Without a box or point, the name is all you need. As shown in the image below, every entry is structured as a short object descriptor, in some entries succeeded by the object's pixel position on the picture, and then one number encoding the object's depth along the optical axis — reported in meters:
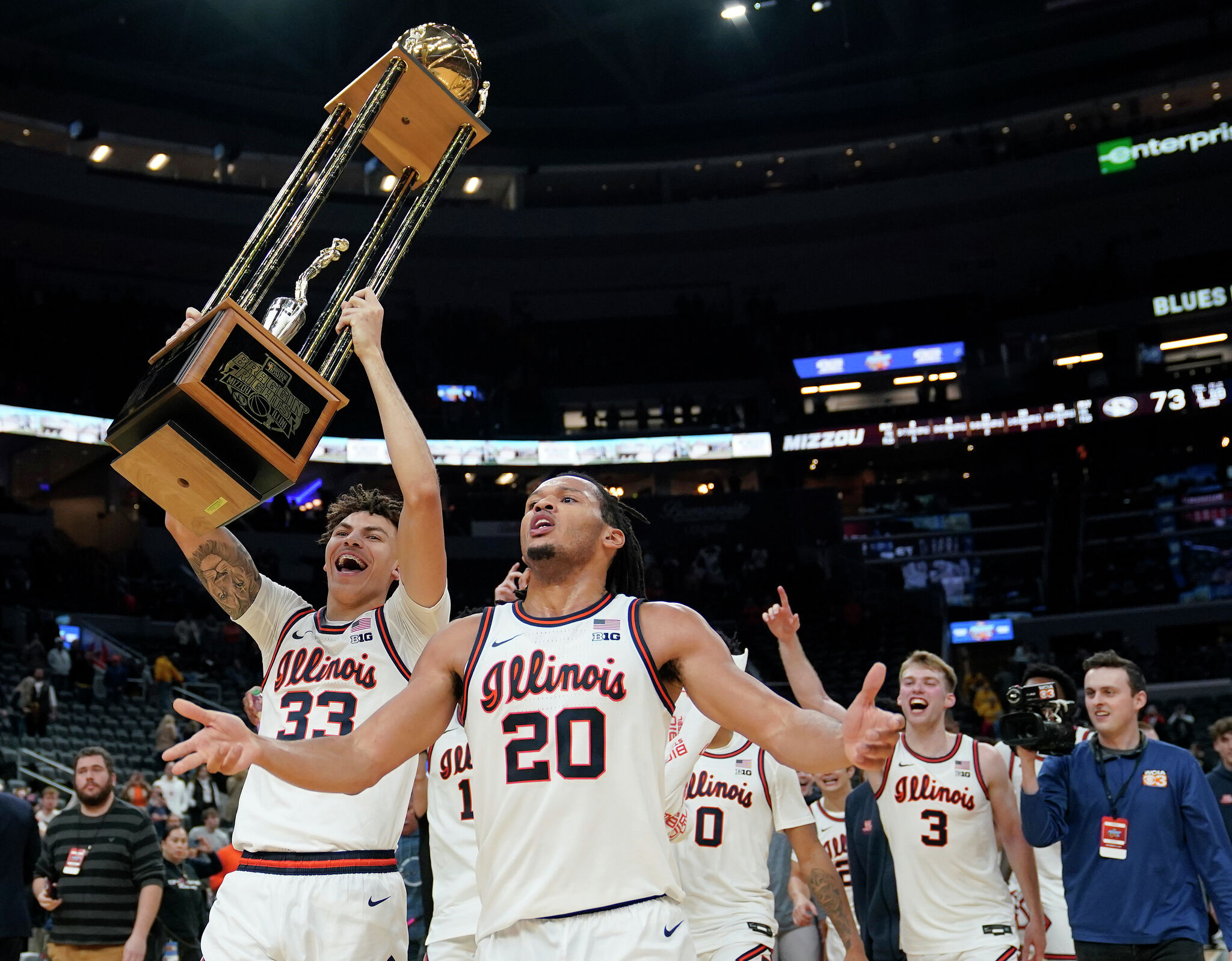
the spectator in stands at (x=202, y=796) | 14.48
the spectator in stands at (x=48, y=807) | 12.36
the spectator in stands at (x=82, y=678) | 18.97
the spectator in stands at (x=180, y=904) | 7.41
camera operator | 6.53
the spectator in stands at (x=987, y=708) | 21.89
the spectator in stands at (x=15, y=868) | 6.98
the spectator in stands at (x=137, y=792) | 13.45
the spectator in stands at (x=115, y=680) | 19.53
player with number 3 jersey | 5.94
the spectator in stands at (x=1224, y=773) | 7.62
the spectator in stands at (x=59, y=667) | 19.33
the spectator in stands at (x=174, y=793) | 13.86
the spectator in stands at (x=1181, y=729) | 17.80
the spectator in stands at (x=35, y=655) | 19.33
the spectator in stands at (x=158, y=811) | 12.90
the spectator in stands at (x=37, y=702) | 16.69
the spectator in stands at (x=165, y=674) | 20.27
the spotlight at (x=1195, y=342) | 30.47
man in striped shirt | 6.89
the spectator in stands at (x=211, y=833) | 11.29
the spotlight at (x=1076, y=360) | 30.41
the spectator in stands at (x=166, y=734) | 15.52
